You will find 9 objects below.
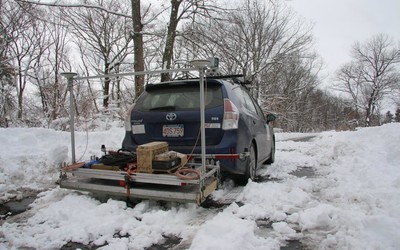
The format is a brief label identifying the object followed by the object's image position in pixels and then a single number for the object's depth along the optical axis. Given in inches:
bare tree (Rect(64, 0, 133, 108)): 1085.8
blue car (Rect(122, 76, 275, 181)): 178.2
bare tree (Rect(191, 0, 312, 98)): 1101.7
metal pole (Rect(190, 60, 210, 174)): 149.5
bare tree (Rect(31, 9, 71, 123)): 509.0
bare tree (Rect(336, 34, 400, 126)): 1982.0
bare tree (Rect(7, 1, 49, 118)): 789.1
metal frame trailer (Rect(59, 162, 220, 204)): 144.5
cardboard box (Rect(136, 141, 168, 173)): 155.6
